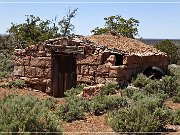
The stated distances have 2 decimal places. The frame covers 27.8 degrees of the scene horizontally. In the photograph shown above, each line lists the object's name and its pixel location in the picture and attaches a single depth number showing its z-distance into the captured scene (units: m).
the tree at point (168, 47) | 28.47
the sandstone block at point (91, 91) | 12.26
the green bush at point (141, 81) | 13.00
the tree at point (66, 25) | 29.72
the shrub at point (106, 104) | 10.01
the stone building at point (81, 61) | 13.43
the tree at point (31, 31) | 27.92
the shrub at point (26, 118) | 6.41
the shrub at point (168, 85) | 12.84
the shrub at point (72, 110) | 9.43
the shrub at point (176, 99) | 11.95
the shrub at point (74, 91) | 12.60
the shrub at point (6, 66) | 18.47
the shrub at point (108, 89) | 12.06
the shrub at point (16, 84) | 14.35
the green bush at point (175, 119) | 9.02
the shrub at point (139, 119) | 7.98
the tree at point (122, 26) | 28.73
